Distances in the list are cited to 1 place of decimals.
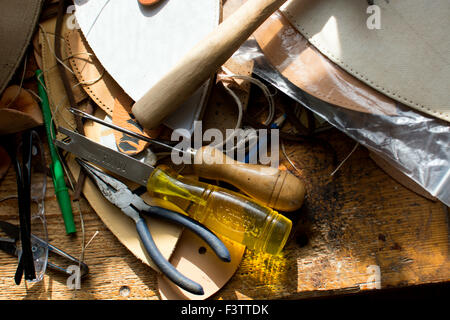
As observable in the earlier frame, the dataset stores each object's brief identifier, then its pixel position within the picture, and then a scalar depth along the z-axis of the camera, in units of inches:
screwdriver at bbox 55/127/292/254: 22.3
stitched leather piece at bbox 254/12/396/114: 23.0
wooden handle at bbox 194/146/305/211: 22.2
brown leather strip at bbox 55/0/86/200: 24.8
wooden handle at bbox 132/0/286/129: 21.9
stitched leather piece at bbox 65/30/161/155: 24.4
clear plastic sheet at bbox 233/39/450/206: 22.3
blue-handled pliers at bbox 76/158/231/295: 22.0
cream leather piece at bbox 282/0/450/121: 22.1
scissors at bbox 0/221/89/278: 23.8
